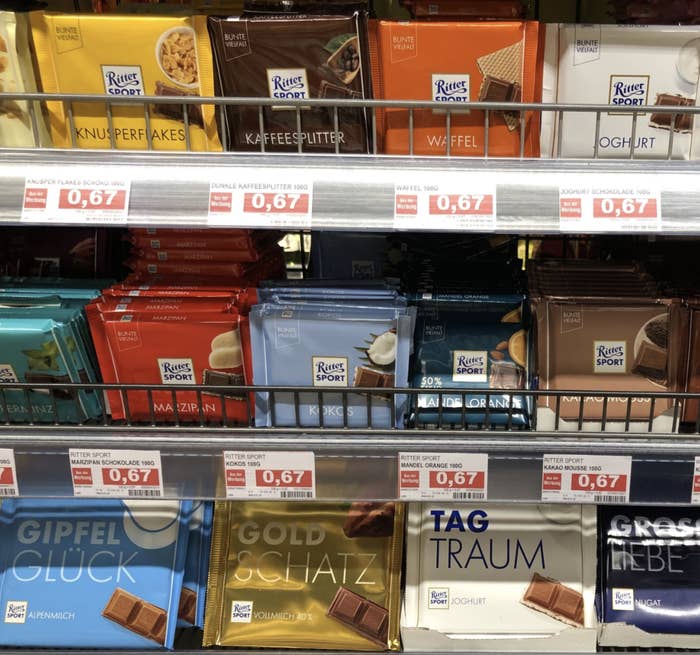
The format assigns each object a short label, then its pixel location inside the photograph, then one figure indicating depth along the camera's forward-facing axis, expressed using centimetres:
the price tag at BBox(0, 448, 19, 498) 108
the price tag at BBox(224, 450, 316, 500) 108
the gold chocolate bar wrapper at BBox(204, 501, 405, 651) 130
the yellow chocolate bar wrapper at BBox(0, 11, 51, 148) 103
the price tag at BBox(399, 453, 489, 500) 107
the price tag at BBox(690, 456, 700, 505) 104
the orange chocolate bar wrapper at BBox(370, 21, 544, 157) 99
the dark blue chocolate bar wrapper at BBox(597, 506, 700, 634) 126
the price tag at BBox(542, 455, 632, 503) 105
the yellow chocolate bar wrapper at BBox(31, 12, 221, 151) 102
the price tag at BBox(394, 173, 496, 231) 92
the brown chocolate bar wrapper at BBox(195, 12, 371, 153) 100
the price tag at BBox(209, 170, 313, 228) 94
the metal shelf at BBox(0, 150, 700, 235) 93
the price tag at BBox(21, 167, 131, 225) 95
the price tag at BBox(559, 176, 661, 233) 91
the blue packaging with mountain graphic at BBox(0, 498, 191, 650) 129
